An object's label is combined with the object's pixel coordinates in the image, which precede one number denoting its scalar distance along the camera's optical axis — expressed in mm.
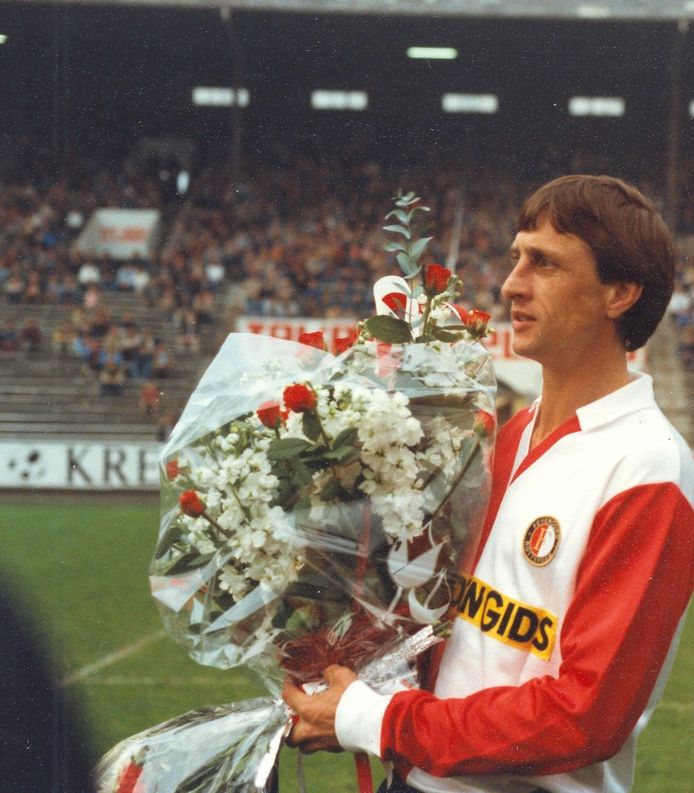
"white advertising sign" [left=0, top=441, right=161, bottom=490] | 26085
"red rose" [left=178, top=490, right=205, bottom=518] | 3786
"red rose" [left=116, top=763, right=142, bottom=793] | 3811
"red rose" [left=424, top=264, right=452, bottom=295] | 3961
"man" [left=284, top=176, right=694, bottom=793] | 3697
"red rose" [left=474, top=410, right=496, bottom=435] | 3870
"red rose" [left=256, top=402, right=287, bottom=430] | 3817
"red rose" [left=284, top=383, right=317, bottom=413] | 3776
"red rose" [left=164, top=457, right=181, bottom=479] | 3872
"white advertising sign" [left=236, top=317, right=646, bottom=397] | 24247
